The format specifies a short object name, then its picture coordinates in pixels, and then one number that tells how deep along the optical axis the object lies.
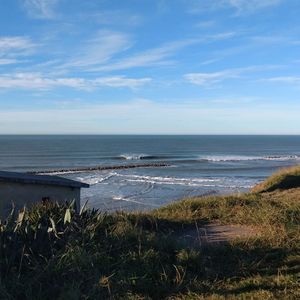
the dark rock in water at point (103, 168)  43.43
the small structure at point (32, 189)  10.80
